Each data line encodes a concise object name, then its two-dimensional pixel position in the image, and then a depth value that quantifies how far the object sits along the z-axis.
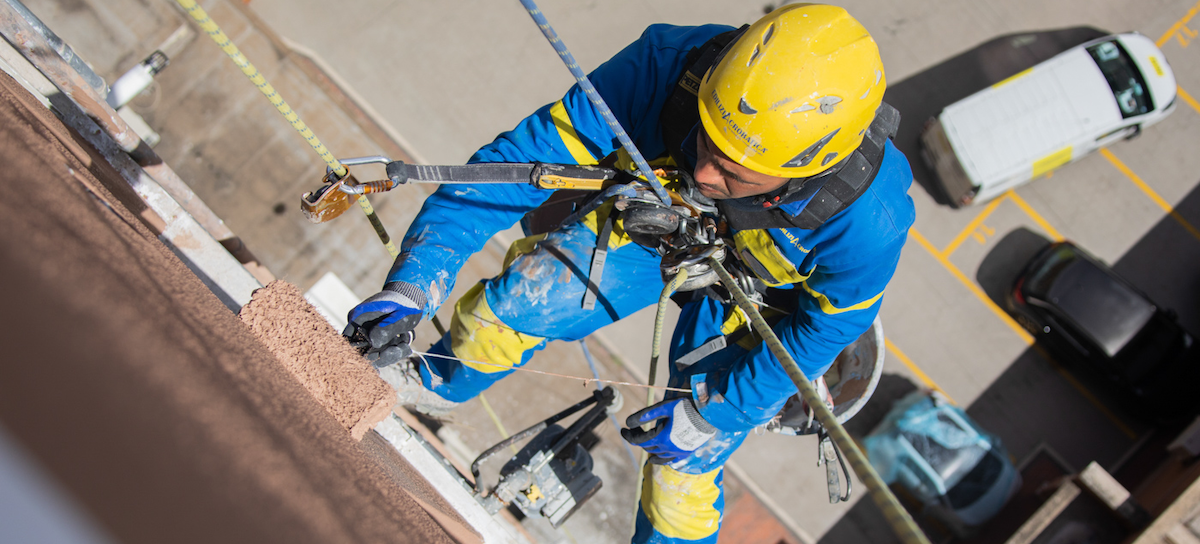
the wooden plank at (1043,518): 5.93
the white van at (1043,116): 7.13
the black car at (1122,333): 6.99
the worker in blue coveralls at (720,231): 2.23
